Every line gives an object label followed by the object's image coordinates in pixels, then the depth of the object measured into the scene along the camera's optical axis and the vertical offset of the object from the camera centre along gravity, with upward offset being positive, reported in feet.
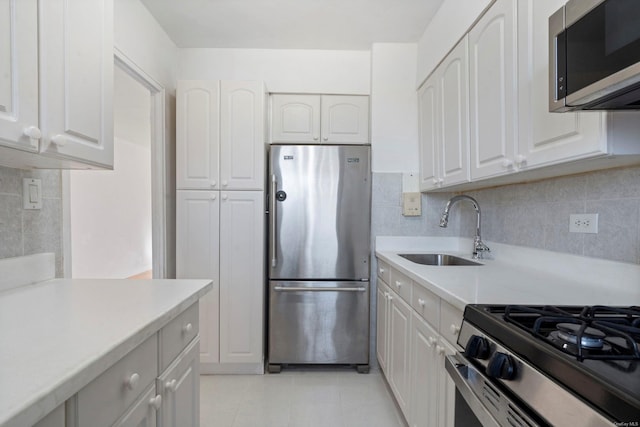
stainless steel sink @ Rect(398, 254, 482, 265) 7.62 -1.13
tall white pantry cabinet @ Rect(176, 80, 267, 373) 7.92 +0.02
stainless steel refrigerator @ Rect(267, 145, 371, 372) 8.04 -1.10
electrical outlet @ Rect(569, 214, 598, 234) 4.34 -0.16
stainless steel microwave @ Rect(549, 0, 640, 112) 2.31 +1.22
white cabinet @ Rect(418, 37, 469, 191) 5.85 +1.81
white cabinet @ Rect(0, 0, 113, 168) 2.85 +1.31
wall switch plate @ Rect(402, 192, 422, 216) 8.52 +0.18
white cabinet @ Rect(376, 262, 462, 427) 4.04 -2.21
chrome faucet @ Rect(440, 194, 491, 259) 6.78 -0.58
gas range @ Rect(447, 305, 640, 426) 1.77 -0.97
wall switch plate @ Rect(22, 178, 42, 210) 4.21 +0.23
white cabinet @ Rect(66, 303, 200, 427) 2.17 -1.47
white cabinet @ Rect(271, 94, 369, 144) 8.87 +2.44
